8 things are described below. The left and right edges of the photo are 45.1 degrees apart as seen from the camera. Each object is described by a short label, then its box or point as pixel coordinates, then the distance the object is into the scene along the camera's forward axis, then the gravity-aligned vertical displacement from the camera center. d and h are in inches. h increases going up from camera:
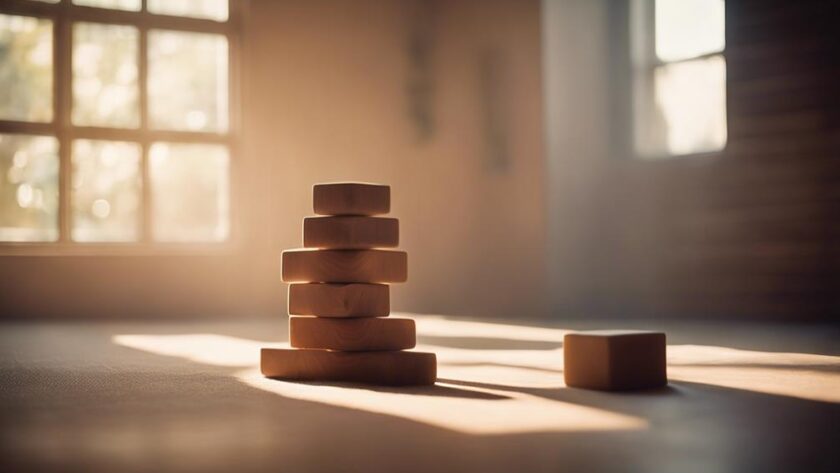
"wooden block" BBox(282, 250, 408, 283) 147.0 -1.7
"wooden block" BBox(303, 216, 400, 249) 146.8 +3.2
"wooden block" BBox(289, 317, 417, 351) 145.6 -11.6
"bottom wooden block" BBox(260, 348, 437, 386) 142.4 -16.1
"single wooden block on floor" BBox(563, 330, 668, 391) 131.1 -14.3
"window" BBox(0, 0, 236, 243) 330.3 +45.6
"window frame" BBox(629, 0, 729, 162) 341.7 +64.4
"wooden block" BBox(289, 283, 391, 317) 145.3 -6.6
